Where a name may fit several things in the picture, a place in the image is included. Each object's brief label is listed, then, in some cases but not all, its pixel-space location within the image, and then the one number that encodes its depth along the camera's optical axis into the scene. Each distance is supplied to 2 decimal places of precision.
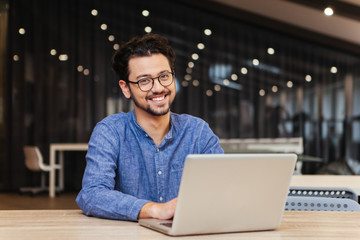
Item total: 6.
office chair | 7.92
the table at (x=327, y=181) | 2.40
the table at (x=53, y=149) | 7.76
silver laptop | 1.18
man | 1.81
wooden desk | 1.23
